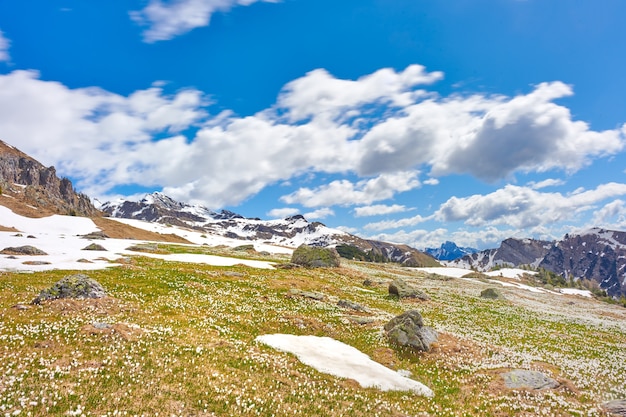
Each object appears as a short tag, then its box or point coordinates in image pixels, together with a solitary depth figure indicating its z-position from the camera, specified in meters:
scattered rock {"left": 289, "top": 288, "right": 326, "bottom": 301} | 39.23
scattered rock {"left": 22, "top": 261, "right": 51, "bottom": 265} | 40.67
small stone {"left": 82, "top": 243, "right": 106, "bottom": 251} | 61.12
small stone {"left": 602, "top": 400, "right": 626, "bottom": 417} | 17.33
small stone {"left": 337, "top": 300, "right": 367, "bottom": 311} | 36.97
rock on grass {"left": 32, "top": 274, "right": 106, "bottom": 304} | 24.45
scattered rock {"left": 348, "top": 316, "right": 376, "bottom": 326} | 30.63
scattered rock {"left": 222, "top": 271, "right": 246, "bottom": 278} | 50.00
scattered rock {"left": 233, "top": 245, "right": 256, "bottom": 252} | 125.35
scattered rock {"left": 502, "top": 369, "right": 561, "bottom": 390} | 19.80
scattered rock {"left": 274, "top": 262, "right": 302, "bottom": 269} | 69.62
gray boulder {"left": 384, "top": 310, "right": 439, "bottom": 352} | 25.11
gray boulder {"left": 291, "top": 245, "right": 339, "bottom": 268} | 79.13
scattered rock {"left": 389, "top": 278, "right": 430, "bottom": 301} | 53.50
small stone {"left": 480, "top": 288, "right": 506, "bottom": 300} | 74.24
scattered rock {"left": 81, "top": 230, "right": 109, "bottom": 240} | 87.72
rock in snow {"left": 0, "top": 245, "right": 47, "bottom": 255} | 46.56
